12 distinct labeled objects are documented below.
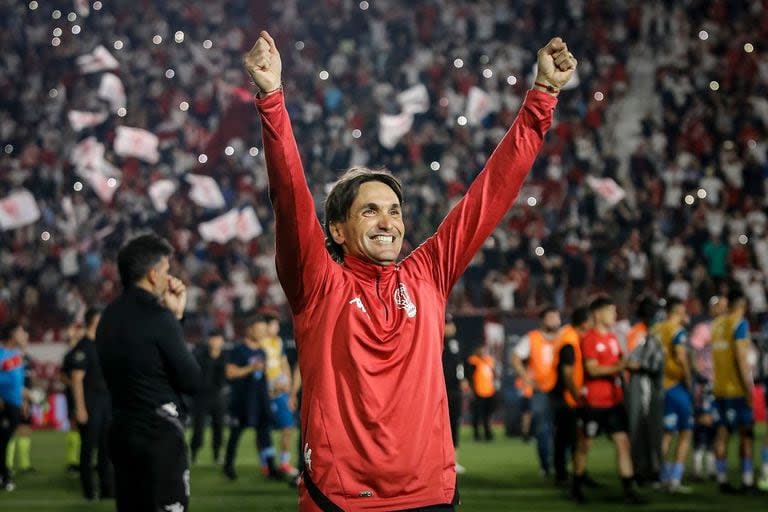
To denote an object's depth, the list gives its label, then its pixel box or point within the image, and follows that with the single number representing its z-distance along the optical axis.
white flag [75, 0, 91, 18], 33.29
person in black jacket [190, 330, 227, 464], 17.44
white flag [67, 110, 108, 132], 30.69
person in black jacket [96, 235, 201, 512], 6.59
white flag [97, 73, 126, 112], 31.31
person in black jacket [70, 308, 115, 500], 13.02
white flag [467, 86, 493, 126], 29.03
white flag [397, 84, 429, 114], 30.17
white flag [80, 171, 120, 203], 28.72
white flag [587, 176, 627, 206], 26.36
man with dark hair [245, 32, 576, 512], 3.85
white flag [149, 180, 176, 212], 28.97
